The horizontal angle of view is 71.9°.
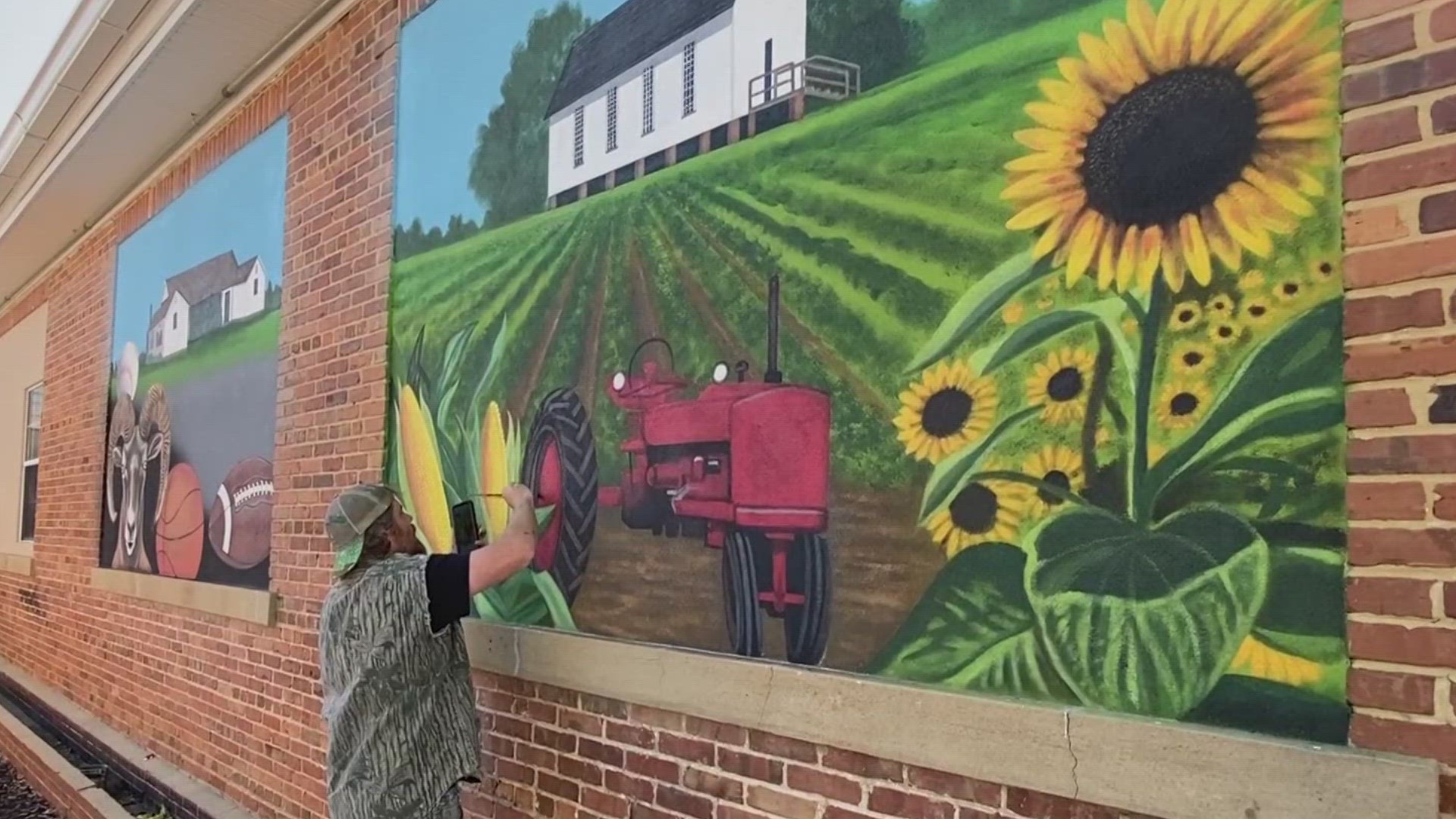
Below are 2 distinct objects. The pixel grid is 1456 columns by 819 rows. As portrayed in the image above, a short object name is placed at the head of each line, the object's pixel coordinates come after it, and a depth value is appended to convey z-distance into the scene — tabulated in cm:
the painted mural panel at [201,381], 625
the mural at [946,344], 202
